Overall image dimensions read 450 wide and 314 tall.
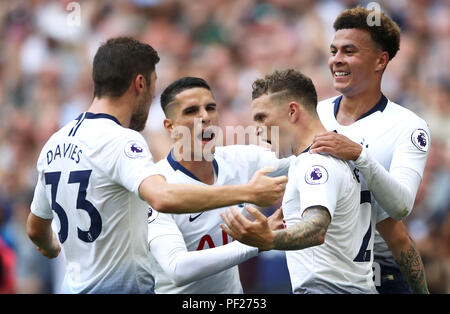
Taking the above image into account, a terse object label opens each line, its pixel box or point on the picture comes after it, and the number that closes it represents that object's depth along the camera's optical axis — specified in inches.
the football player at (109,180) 351.6
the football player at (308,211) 330.6
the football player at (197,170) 414.3
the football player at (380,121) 408.8
